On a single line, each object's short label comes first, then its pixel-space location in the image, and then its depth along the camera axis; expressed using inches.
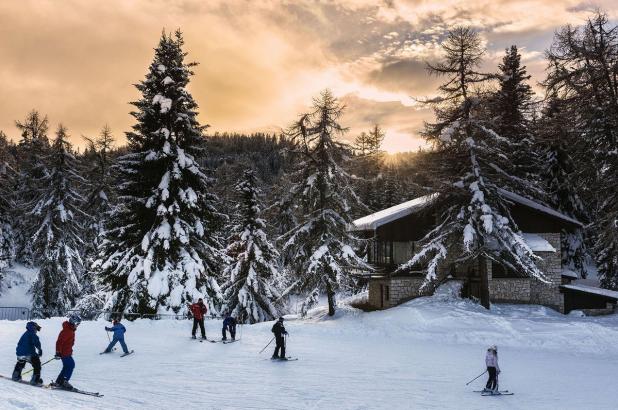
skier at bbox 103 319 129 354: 635.2
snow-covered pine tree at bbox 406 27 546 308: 949.8
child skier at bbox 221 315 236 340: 778.8
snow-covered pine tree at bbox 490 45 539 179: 1507.1
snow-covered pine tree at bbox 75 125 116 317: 1423.5
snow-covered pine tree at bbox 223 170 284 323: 1221.1
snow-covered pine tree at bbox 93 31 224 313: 871.1
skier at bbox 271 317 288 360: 644.1
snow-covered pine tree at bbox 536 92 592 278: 1643.7
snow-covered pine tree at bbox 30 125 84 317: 1253.7
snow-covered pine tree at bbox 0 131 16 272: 1410.8
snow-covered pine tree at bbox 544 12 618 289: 881.5
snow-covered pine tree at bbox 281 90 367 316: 1026.7
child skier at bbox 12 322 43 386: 440.1
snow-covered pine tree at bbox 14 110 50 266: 1565.0
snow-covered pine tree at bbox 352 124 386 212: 2495.1
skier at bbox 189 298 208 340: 776.9
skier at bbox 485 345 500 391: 507.9
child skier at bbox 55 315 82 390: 431.5
